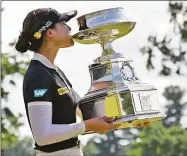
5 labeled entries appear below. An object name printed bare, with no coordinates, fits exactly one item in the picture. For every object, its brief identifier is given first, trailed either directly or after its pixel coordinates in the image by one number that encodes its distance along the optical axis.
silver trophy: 5.37
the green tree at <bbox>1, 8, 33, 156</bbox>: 24.59
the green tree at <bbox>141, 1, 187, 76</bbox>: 19.62
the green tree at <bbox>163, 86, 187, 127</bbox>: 83.62
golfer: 5.07
